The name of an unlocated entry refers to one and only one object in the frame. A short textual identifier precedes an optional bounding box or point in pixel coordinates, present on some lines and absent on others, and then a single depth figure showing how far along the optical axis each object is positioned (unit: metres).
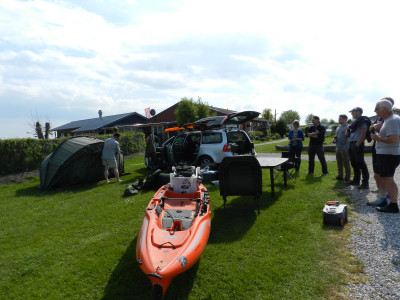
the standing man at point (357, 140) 6.68
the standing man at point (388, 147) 4.75
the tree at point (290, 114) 103.32
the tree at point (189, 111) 34.00
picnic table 6.54
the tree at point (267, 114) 74.56
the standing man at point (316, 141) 9.00
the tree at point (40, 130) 27.06
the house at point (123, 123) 35.19
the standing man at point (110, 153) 9.83
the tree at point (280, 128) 41.53
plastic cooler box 4.70
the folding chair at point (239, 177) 5.54
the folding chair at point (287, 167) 7.79
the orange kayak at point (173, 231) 2.95
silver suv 9.37
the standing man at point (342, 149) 7.92
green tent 9.43
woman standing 9.74
